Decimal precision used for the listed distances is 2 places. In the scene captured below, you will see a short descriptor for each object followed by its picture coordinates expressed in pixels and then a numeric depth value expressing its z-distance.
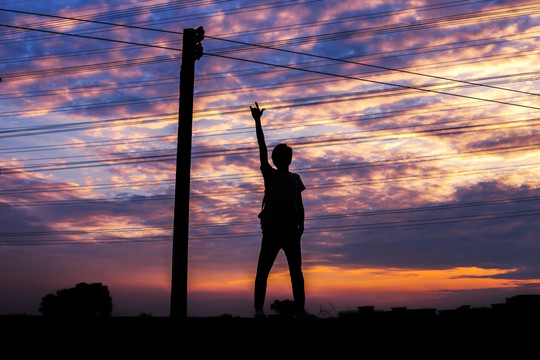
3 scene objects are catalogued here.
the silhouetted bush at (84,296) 58.47
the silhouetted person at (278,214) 8.73
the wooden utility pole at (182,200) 11.94
